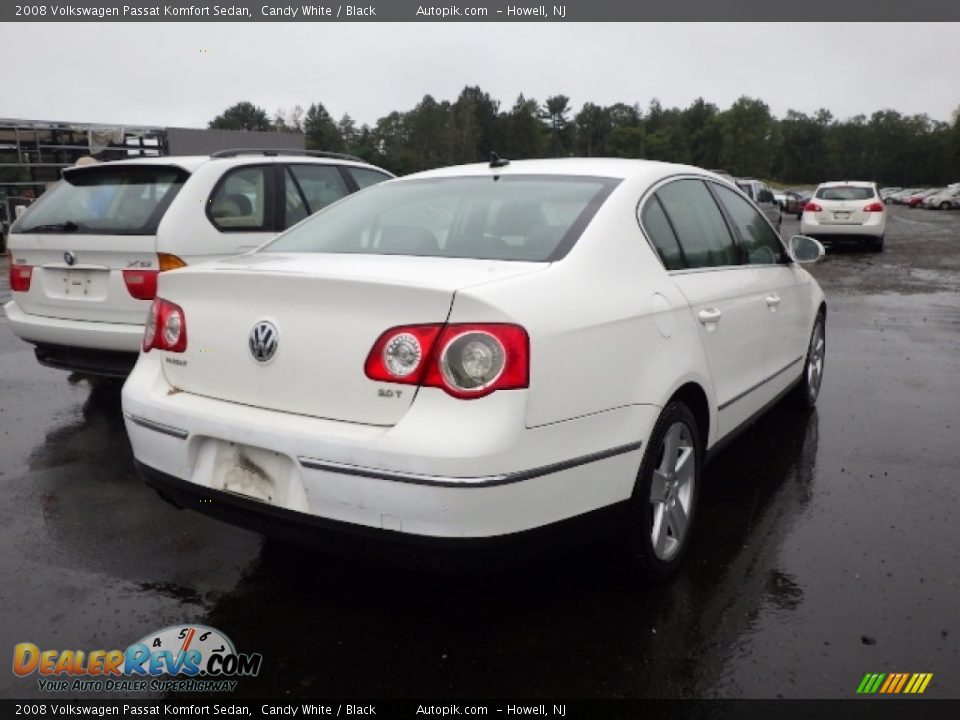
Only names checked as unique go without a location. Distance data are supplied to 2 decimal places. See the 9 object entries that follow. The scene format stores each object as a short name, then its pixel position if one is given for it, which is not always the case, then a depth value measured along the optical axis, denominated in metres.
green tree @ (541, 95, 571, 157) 132.25
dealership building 19.42
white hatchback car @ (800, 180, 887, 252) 19.05
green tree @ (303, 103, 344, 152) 91.25
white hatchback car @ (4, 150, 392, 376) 5.11
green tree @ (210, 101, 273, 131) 114.38
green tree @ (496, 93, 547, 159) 105.44
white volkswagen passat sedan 2.41
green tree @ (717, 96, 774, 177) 116.25
